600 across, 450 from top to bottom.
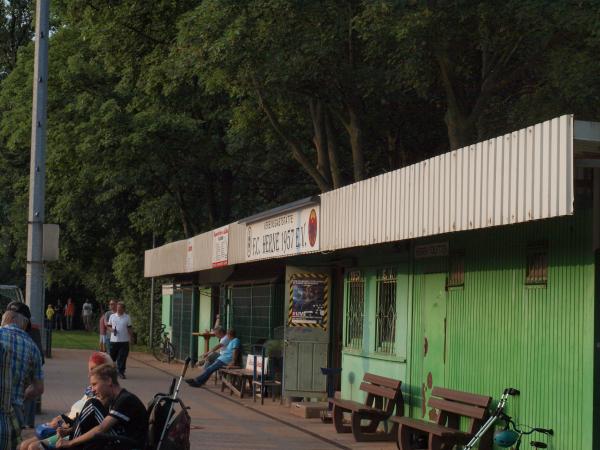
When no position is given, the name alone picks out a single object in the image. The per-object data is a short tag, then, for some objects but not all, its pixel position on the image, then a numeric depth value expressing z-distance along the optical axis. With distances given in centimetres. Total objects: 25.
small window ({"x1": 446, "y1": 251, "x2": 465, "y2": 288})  1368
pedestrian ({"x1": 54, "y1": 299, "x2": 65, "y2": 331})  6719
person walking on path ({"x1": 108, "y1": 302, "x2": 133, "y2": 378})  2612
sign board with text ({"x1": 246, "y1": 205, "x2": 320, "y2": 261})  1658
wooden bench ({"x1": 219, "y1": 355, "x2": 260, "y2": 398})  2223
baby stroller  857
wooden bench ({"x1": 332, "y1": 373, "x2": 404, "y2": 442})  1512
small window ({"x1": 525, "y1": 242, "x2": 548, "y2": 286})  1152
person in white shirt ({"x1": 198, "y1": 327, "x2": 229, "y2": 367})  2194
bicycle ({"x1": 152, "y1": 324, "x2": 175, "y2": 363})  3475
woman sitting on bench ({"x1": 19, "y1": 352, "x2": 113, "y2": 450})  859
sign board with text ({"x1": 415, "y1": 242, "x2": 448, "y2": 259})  1426
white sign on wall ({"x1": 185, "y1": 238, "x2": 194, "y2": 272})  2803
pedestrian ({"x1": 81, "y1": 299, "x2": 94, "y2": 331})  6278
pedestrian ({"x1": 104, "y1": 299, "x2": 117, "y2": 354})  3174
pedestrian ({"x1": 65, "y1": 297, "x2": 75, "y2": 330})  6512
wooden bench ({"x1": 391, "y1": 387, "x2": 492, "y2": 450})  1221
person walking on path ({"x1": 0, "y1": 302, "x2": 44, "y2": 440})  824
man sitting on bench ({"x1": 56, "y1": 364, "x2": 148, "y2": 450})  835
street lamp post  1672
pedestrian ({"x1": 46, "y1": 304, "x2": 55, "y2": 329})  5930
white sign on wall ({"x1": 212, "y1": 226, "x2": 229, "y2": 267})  2267
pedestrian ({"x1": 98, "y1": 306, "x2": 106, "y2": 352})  3306
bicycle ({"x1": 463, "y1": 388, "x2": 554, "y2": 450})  1074
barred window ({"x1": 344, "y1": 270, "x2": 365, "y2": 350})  1755
